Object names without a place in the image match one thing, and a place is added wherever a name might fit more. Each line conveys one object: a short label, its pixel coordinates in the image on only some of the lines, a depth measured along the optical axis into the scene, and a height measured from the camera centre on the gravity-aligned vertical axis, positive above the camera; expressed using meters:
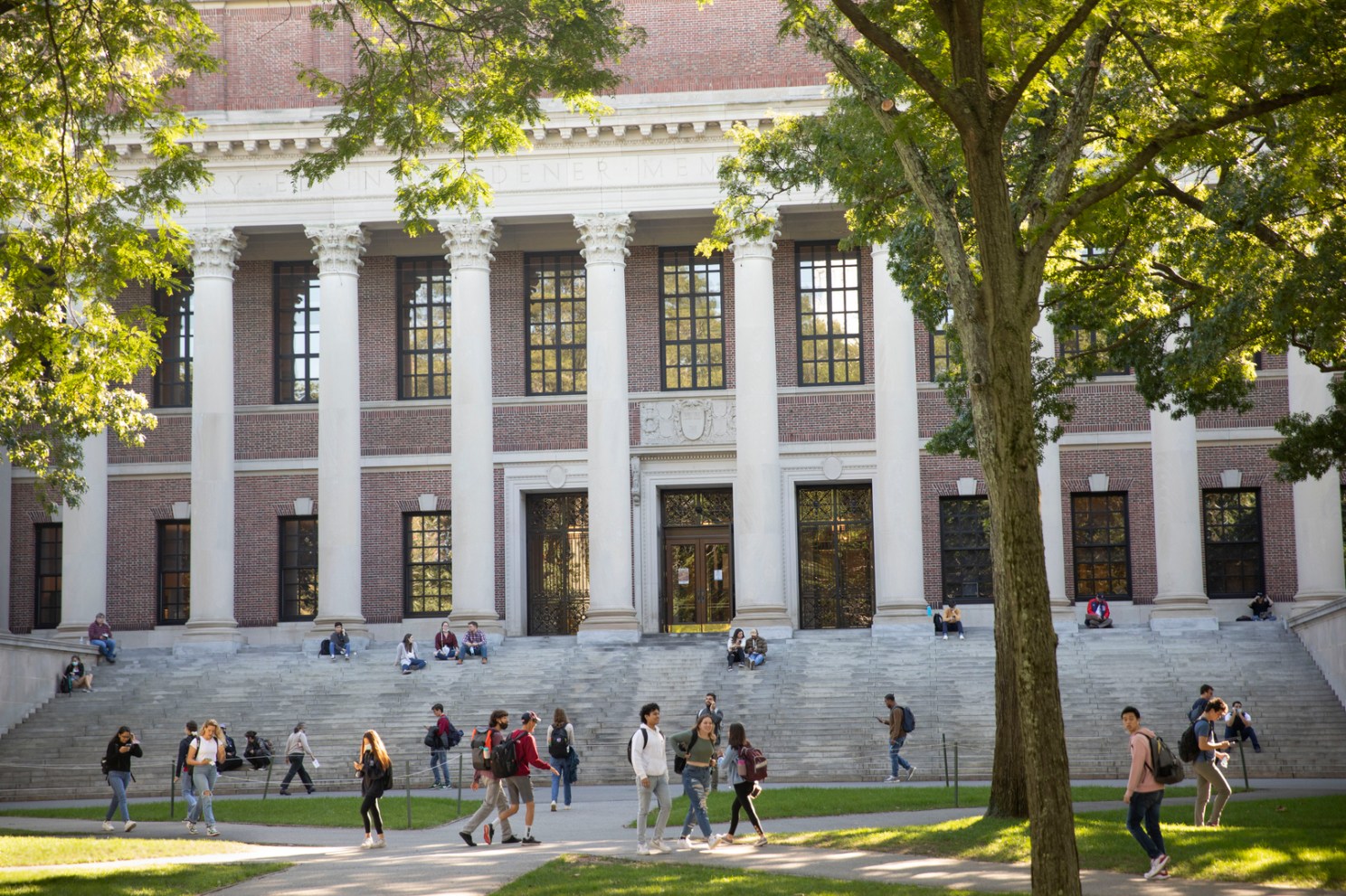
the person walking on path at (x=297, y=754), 26.23 -3.27
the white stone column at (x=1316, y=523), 34.31 +0.59
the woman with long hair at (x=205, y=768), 20.50 -2.76
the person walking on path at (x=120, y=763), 21.23 -2.74
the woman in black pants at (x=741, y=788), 17.55 -2.66
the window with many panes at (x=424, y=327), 40.53 +6.30
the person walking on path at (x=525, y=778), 17.70 -2.53
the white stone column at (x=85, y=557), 37.22 +0.29
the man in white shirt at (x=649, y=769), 16.58 -2.30
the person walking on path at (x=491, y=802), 17.83 -2.83
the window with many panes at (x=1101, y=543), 38.66 +0.22
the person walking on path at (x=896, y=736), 25.78 -3.07
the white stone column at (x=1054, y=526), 34.66 +0.61
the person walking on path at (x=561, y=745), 23.70 -2.87
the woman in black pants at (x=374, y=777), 17.89 -2.51
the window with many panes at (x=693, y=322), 40.00 +6.23
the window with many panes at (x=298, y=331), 40.88 +6.30
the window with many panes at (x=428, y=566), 39.88 -0.07
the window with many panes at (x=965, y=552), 38.75 +0.05
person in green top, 17.33 -2.26
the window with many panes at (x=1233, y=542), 38.19 +0.20
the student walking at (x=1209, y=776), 16.95 -2.51
